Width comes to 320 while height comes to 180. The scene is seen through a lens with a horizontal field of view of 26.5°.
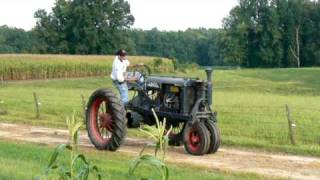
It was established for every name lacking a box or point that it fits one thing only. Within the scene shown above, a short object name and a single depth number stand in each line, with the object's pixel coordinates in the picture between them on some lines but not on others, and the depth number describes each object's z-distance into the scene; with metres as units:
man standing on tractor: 14.73
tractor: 13.48
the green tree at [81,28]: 102.00
